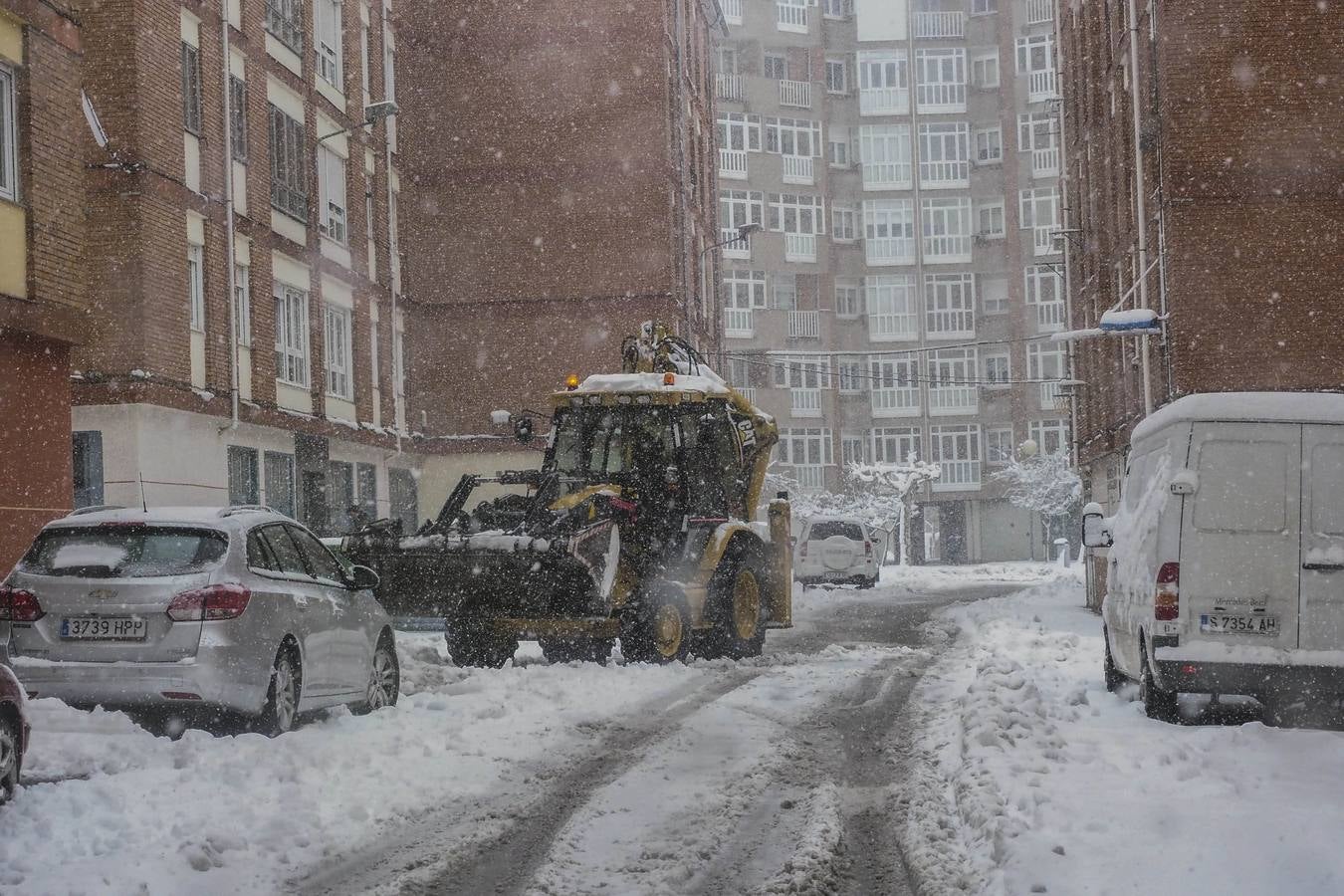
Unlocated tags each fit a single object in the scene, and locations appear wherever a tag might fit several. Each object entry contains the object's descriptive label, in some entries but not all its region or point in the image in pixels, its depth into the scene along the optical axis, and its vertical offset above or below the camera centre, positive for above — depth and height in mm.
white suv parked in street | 37219 -1836
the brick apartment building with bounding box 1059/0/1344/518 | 24344 +4232
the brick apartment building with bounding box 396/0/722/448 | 39906 +7247
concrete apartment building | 67938 +10370
